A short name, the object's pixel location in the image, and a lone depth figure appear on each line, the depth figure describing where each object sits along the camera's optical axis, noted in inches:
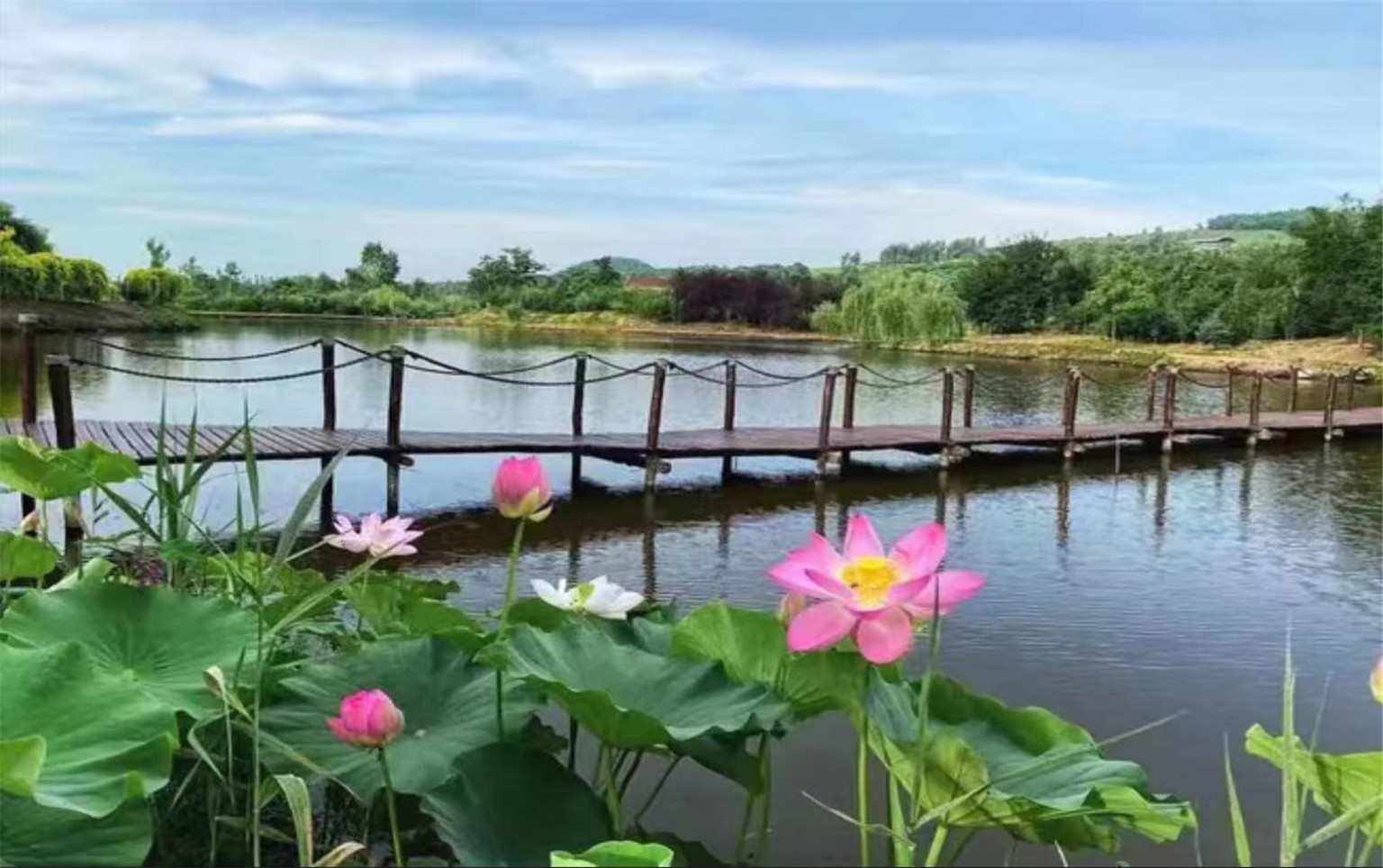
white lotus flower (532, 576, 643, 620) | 69.2
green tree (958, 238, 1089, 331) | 1672.0
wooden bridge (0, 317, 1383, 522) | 291.6
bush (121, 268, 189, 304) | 1577.3
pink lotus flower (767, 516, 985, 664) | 44.4
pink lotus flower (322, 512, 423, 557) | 69.4
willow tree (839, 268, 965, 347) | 1253.7
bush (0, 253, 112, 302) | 1279.5
